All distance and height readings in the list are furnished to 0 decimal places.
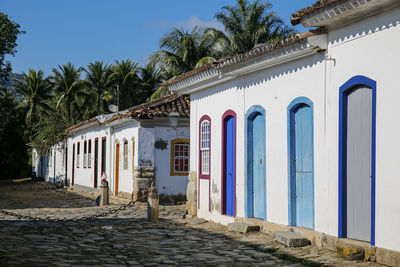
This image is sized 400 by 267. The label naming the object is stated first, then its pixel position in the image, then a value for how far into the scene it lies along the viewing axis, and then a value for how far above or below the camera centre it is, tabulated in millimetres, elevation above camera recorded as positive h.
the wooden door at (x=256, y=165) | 11250 -201
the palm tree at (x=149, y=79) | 44719 +6320
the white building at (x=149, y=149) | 19109 +230
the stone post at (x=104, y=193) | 19125 -1356
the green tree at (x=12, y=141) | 45781 +1183
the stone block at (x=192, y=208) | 14312 -1406
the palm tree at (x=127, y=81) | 44406 +6171
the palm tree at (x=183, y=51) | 34406 +6710
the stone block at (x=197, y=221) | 13353 -1631
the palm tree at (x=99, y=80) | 46312 +6447
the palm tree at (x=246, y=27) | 32312 +7808
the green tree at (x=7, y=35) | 21297 +4754
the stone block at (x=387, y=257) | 7066 -1346
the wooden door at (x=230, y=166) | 12461 -243
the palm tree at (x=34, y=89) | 49875 +6093
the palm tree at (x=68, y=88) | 45969 +5828
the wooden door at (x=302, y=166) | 9594 -193
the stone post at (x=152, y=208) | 13650 -1343
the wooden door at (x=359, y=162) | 7945 -90
